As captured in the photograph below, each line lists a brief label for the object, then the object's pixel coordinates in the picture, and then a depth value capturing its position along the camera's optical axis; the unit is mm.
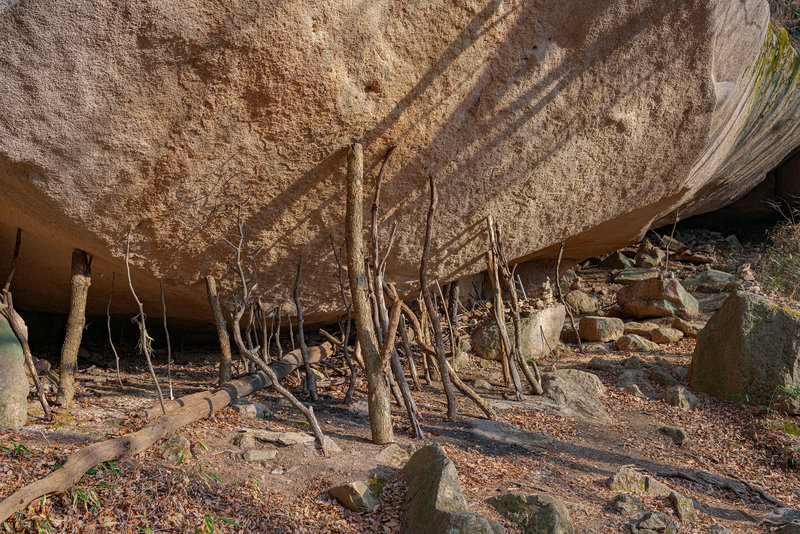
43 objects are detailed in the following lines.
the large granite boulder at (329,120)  3729
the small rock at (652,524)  3332
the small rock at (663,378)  6523
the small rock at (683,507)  3615
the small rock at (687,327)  8148
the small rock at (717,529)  3504
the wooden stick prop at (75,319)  4668
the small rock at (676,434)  5117
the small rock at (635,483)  3922
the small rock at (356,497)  3311
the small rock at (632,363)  6949
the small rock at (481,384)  6262
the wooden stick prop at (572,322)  7929
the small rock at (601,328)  8281
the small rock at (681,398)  5836
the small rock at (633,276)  10930
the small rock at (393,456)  3922
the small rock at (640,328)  8266
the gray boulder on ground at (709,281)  10242
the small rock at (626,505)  3551
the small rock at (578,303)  9586
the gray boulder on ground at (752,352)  5695
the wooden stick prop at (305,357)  5344
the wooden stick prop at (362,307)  4266
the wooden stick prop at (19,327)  4195
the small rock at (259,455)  3746
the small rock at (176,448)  3555
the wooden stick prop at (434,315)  4930
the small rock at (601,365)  6930
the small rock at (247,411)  4660
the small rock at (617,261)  11688
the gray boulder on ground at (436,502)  2768
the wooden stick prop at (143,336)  4070
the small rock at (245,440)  3922
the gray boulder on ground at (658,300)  8711
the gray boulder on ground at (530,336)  7383
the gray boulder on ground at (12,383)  3869
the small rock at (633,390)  6145
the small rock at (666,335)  7933
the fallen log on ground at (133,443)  2768
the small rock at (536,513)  3016
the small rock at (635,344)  7664
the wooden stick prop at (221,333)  5273
